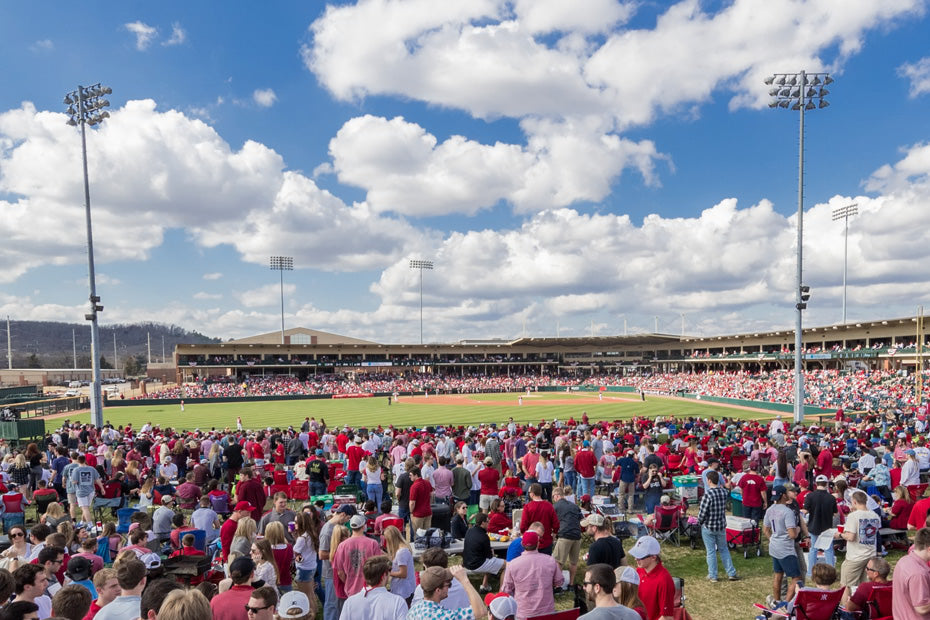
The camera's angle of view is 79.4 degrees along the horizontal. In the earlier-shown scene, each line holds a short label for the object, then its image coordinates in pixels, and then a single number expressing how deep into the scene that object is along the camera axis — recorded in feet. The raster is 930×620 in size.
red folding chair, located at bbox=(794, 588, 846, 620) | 17.87
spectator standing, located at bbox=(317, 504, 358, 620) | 23.24
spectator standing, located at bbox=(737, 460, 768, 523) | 33.71
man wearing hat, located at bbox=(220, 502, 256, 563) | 23.80
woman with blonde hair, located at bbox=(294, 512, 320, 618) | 23.61
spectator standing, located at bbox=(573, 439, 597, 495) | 41.83
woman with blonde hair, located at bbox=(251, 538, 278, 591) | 18.80
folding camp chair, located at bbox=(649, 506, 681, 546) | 34.37
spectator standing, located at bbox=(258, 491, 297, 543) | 24.86
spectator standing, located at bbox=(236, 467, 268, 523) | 30.45
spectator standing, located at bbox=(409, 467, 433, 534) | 30.12
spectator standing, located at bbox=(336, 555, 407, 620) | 14.51
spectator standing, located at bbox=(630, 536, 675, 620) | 16.60
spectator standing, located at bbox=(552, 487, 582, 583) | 26.81
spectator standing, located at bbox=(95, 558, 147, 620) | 14.05
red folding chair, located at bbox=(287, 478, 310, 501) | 45.80
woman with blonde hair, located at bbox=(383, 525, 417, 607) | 18.92
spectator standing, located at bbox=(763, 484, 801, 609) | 24.67
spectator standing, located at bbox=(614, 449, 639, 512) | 40.78
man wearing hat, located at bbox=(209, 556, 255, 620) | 14.29
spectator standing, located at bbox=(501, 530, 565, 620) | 18.67
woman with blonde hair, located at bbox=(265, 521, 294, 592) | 21.22
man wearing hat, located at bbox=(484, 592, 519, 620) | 14.90
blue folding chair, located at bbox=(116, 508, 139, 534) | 34.09
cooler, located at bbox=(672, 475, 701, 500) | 41.27
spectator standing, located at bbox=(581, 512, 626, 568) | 20.68
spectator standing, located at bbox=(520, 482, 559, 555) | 25.16
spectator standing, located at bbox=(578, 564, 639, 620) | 13.24
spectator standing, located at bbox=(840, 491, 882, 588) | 23.29
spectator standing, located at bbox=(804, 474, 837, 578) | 27.27
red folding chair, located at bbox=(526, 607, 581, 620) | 16.28
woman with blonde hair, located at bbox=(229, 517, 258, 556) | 21.95
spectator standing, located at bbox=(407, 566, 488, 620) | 13.44
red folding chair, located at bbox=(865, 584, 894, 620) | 17.93
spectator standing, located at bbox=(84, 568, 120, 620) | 14.94
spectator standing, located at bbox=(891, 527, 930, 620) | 16.19
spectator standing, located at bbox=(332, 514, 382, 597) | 20.22
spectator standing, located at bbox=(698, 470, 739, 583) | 28.19
